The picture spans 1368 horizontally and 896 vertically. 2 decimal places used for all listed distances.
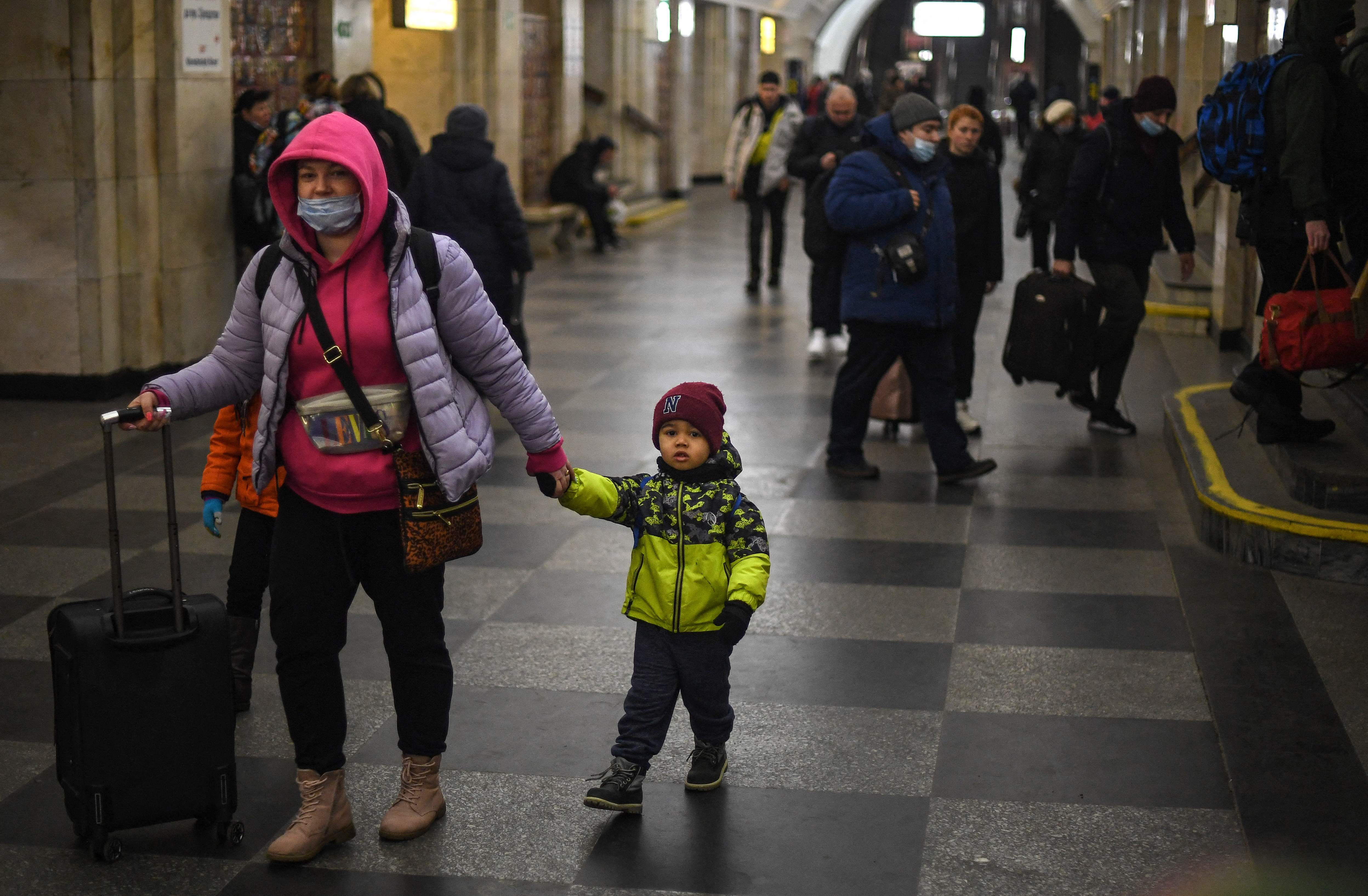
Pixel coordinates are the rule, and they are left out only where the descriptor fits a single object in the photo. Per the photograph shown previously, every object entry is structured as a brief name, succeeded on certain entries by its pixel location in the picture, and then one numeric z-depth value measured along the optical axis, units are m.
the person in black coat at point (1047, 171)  12.59
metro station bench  17.89
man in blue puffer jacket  7.07
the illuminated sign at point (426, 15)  13.92
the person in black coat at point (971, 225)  8.36
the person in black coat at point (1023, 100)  36.31
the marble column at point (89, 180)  9.21
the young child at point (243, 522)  4.23
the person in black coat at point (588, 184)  18.34
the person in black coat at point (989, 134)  13.26
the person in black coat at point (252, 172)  10.20
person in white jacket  13.12
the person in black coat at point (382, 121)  10.70
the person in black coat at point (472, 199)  8.60
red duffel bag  6.07
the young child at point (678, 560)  3.90
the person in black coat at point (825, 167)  9.70
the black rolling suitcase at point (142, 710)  3.57
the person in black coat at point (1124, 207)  8.02
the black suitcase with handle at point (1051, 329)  7.95
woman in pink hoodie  3.56
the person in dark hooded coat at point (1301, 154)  6.09
